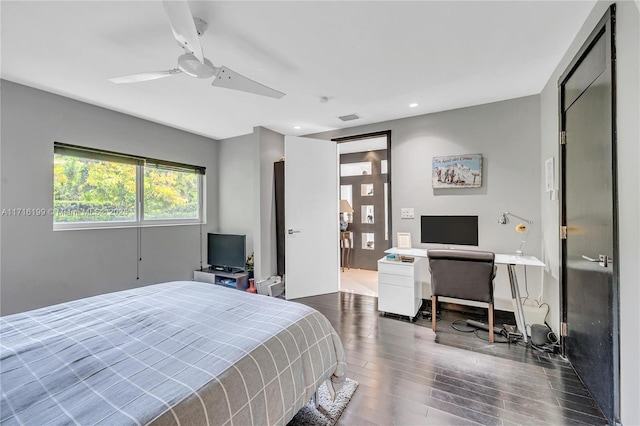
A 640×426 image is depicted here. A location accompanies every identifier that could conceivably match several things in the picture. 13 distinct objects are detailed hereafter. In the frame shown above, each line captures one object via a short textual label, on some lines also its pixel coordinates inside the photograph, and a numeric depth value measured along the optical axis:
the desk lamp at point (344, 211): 5.58
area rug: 1.54
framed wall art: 3.15
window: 3.02
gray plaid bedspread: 0.86
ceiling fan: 1.28
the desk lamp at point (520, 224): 2.87
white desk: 2.47
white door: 3.76
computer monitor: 3.16
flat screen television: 4.20
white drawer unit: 2.93
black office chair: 2.46
